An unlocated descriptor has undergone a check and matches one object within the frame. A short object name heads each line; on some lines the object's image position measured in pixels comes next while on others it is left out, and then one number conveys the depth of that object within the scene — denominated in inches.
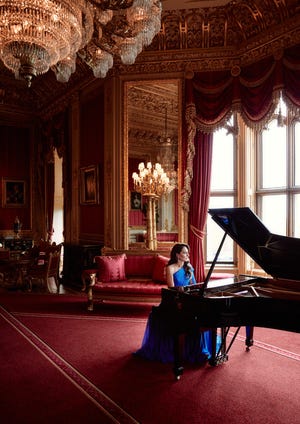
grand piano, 112.9
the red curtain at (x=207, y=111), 206.2
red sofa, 201.8
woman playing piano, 136.2
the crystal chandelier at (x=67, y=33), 111.2
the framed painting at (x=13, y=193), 359.6
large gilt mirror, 256.1
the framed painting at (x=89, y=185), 268.4
